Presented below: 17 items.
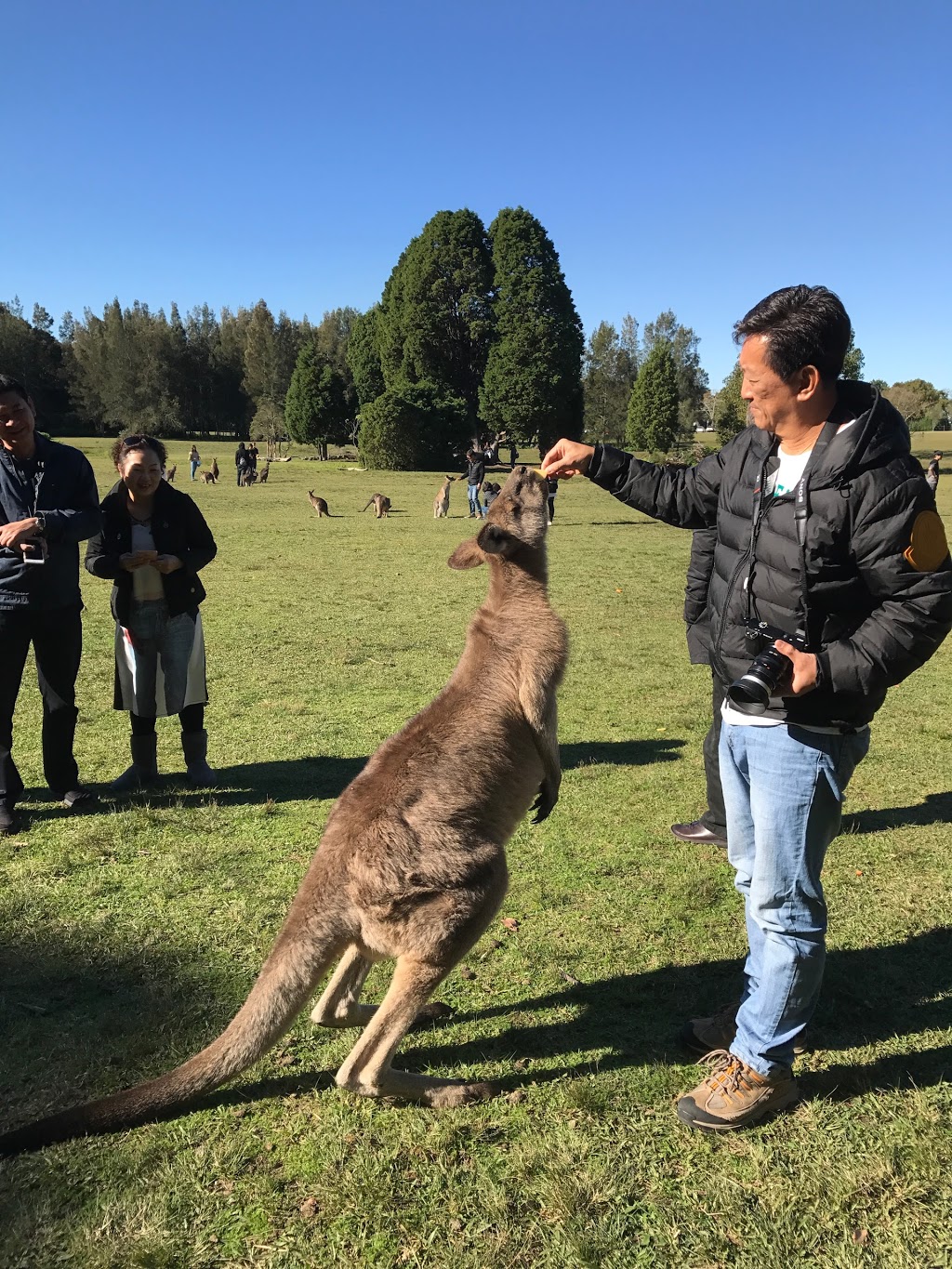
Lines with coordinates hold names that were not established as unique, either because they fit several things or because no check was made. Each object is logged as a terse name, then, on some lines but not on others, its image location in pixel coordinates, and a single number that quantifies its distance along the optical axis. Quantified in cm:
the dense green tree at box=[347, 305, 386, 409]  5047
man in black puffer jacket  220
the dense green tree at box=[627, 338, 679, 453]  4672
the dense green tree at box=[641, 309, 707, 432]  7694
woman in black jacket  506
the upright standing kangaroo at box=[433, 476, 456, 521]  2384
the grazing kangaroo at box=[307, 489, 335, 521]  2345
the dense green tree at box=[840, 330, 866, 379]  4786
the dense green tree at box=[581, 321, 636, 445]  6764
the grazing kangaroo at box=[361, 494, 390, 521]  2391
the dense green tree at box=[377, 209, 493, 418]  4594
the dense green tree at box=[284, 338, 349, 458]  4994
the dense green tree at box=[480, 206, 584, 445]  4350
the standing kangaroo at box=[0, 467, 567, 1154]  246
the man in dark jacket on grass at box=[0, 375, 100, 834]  441
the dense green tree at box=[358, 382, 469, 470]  4131
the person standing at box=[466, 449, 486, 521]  2497
